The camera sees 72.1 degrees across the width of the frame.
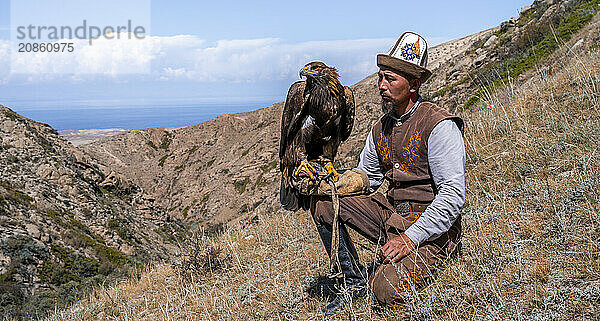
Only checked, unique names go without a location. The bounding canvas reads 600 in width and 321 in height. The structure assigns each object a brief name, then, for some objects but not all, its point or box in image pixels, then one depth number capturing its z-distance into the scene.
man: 2.61
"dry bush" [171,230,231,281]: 5.43
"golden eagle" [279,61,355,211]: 3.05
